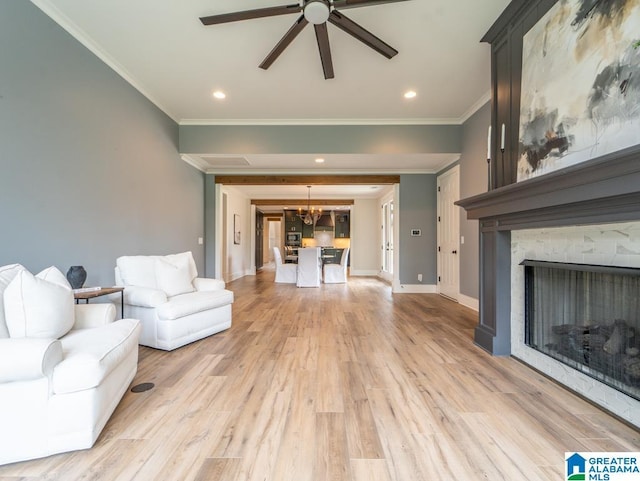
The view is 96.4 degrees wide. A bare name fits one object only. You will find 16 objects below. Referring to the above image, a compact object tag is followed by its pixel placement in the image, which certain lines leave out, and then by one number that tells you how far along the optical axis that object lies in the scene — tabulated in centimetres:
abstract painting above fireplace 155
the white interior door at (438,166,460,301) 504
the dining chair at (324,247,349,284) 752
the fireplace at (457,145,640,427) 147
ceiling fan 205
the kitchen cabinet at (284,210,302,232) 1385
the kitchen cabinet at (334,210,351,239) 1319
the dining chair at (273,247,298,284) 757
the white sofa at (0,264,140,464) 128
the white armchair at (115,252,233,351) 274
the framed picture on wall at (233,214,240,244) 782
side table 232
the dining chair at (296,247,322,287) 694
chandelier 940
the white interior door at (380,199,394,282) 789
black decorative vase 250
